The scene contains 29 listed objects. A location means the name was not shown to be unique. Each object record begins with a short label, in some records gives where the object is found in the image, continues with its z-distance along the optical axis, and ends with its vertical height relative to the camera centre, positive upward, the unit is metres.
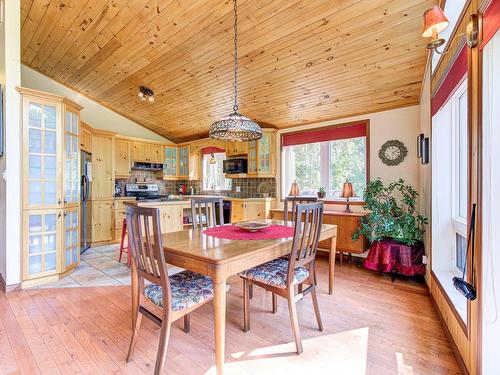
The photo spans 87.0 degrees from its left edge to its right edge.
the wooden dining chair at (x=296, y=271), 1.86 -0.67
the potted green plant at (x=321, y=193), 4.25 -0.11
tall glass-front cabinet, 2.96 +0.05
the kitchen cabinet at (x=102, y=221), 4.95 -0.64
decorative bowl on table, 2.36 -0.37
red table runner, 2.15 -0.41
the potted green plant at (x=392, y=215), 3.09 -0.35
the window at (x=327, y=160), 4.10 +0.46
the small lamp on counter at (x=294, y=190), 4.30 -0.06
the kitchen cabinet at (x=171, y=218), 4.48 -0.54
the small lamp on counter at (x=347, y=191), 3.83 -0.07
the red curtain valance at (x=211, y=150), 5.84 +0.83
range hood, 5.78 +0.46
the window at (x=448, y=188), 2.30 -0.02
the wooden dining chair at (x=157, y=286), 1.54 -0.68
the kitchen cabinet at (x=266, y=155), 4.91 +0.59
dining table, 1.52 -0.44
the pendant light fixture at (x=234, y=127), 2.21 +0.51
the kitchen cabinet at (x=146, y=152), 5.75 +0.79
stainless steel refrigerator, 4.37 -0.27
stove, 5.70 -0.09
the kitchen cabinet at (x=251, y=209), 4.77 -0.41
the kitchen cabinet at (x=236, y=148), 5.15 +0.77
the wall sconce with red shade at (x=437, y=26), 1.39 +0.85
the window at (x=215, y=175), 6.07 +0.28
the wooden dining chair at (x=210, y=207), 2.82 -0.22
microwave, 5.15 +0.42
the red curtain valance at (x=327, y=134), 4.04 +0.87
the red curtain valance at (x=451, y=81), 1.71 +0.79
